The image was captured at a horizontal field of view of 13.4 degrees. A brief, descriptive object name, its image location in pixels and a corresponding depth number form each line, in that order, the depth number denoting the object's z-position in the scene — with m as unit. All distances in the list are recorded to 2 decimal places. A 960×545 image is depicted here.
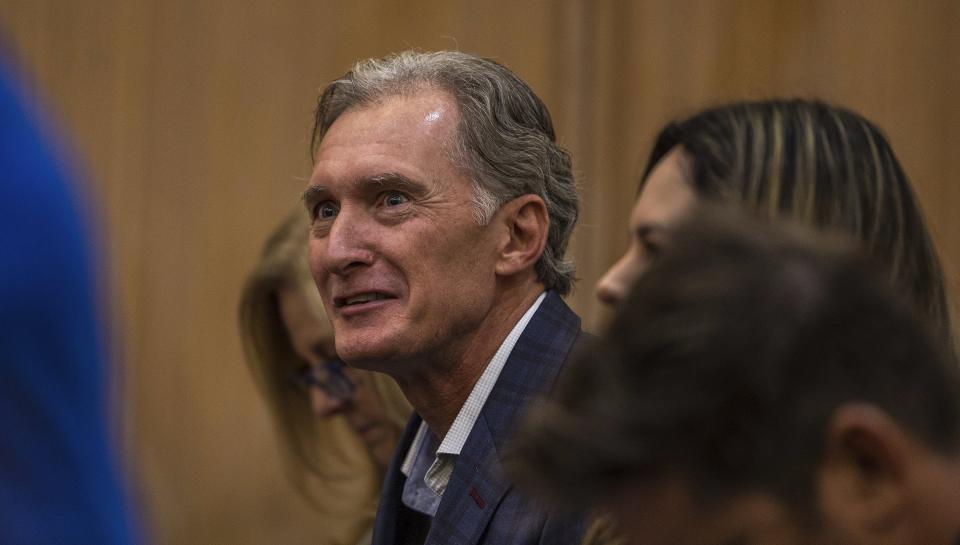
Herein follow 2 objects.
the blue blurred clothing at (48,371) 1.87
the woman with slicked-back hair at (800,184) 2.59
